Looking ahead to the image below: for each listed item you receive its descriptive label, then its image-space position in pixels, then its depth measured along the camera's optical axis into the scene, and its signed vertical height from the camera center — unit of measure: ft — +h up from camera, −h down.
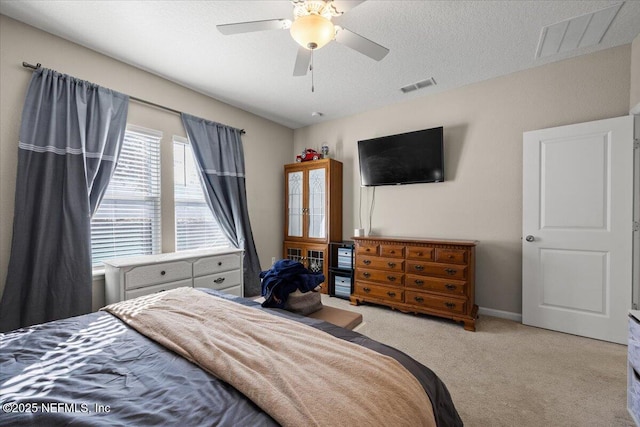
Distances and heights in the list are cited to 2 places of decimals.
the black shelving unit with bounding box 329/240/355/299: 12.08 -2.73
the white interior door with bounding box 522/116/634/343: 7.68 -0.56
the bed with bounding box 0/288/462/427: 2.42 -1.88
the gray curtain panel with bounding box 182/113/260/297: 10.80 +1.41
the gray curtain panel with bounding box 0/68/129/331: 6.74 +0.41
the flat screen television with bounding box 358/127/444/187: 10.60 +2.32
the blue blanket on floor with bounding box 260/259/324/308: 5.68 -1.60
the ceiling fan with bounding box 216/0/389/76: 4.98 +3.72
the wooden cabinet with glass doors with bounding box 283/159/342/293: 12.91 +0.02
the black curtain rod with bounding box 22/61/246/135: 6.97 +3.98
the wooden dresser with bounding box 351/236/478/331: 8.91 -2.46
